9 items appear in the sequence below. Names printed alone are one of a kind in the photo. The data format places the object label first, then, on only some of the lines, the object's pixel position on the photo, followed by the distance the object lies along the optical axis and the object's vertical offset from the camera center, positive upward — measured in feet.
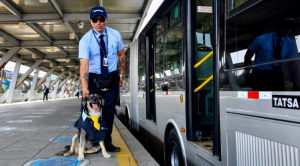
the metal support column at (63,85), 179.13 +3.68
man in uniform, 14.11 +1.63
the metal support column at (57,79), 156.09 +6.65
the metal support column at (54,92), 156.25 -0.78
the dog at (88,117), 13.56 -1.58
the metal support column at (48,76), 128.71 +7.16
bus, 6.65 +0.17
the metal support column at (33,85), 115.65 +2.50
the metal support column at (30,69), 100.80 +8.07
